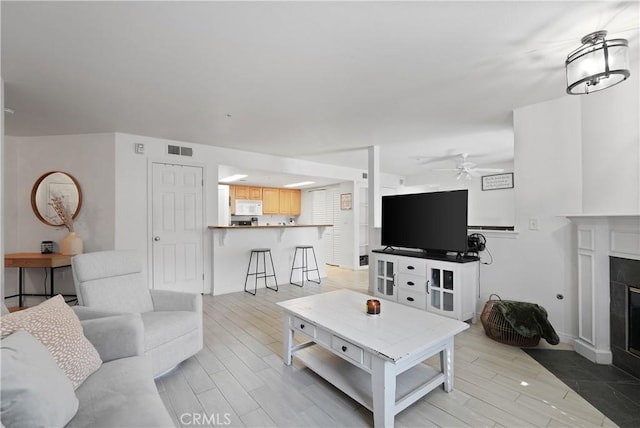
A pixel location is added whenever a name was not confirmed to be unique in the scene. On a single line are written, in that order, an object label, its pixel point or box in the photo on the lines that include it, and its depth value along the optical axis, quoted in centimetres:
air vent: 434
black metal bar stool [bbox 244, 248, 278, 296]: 489
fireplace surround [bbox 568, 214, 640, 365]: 225
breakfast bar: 468
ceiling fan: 526
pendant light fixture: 172
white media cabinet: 325
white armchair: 212
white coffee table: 162
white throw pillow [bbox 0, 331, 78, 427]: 99
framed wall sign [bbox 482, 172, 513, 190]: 638
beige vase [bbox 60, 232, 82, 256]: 378
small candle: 219
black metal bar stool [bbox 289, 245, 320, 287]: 549
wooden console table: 349
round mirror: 397
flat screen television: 336
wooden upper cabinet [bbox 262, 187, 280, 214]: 786
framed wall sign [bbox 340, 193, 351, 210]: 696
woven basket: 268
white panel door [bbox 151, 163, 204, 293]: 426
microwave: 732
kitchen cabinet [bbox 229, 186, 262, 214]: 729
